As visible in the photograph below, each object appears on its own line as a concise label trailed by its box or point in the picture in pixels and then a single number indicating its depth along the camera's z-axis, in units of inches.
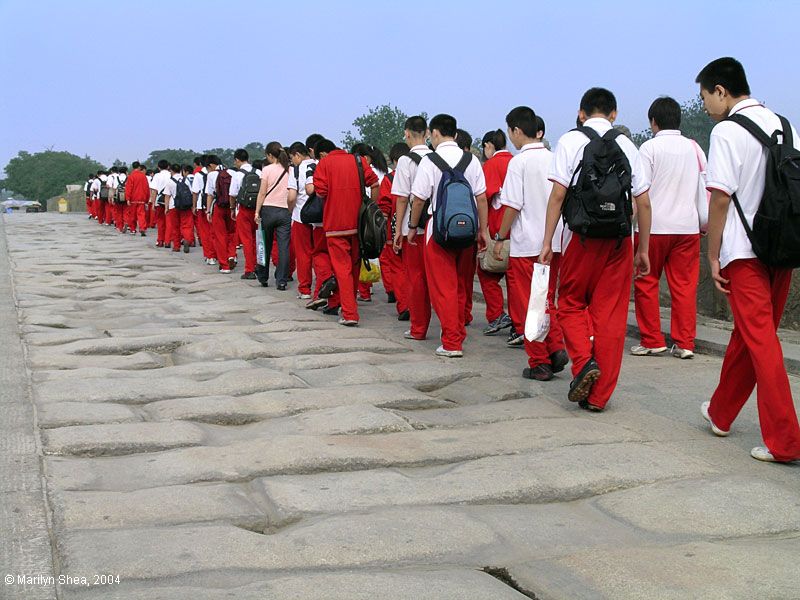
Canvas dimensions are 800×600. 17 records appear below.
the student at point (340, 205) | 390.9
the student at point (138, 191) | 1027.9
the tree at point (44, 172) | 4313.5
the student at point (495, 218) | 361.7
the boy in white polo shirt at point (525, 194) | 296.0
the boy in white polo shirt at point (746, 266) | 191.2
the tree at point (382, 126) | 1472.7
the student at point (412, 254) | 334.6
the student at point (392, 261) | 407.5
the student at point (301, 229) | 454.3
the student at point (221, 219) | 592.0
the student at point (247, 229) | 546.9
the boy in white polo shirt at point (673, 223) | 309.6
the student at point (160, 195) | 853.8
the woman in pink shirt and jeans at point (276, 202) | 501.7
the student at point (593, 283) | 232.4
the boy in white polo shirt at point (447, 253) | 311.3
